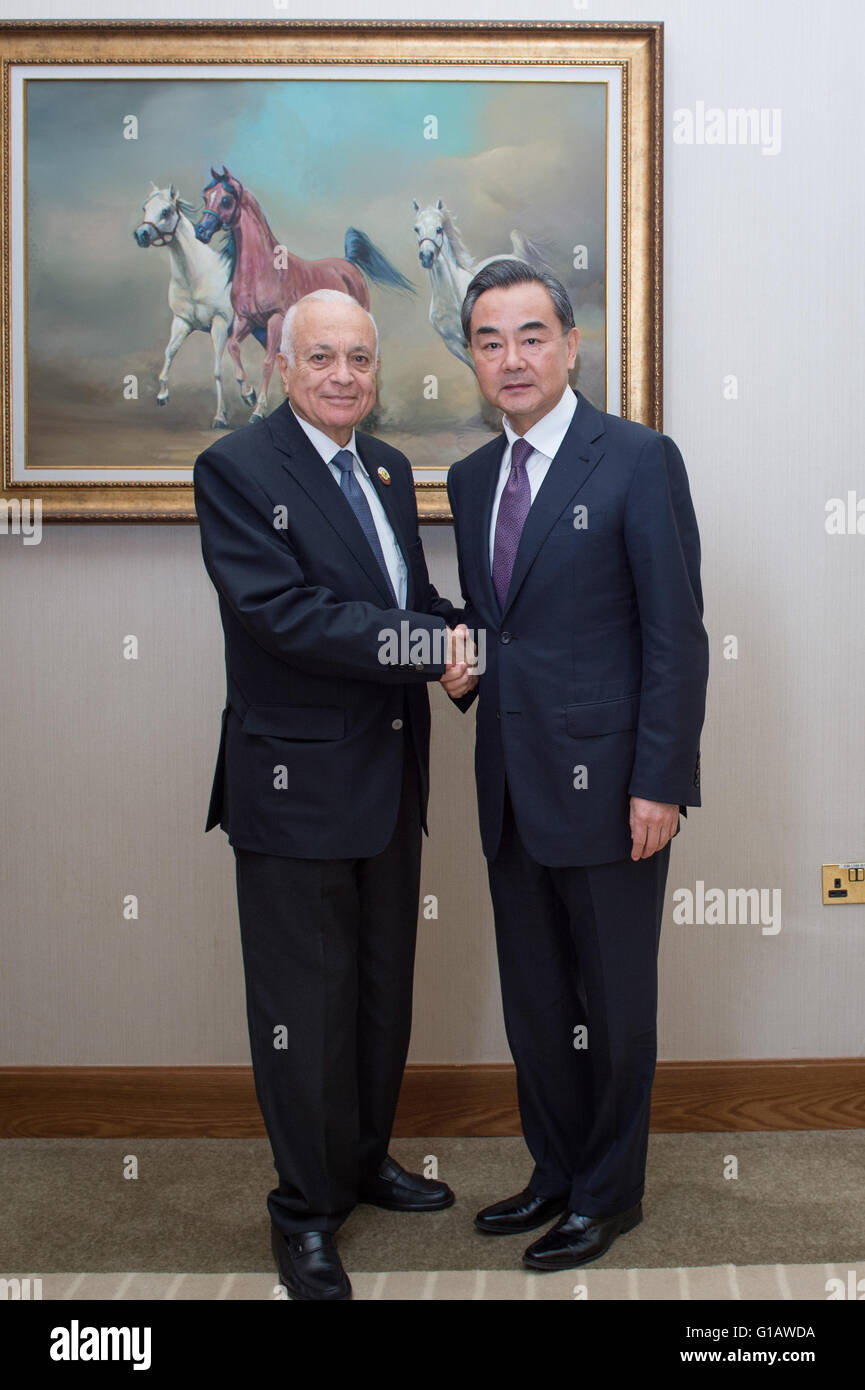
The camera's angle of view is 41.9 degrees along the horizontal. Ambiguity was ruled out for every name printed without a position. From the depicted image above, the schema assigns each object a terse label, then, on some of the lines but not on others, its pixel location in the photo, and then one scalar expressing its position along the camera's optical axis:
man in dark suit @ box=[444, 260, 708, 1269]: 1.79
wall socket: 2.43
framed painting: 2.29
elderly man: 1.78
